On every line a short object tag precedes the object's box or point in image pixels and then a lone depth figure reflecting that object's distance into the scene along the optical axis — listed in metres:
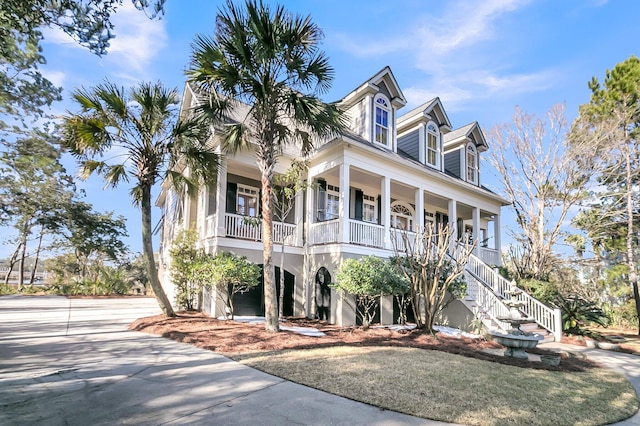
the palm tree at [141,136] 9.38
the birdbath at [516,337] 7.62
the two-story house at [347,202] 11.74
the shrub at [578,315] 12.24
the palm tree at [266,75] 8.54
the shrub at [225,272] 10.06
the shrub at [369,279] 10.14
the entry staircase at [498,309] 11.26
